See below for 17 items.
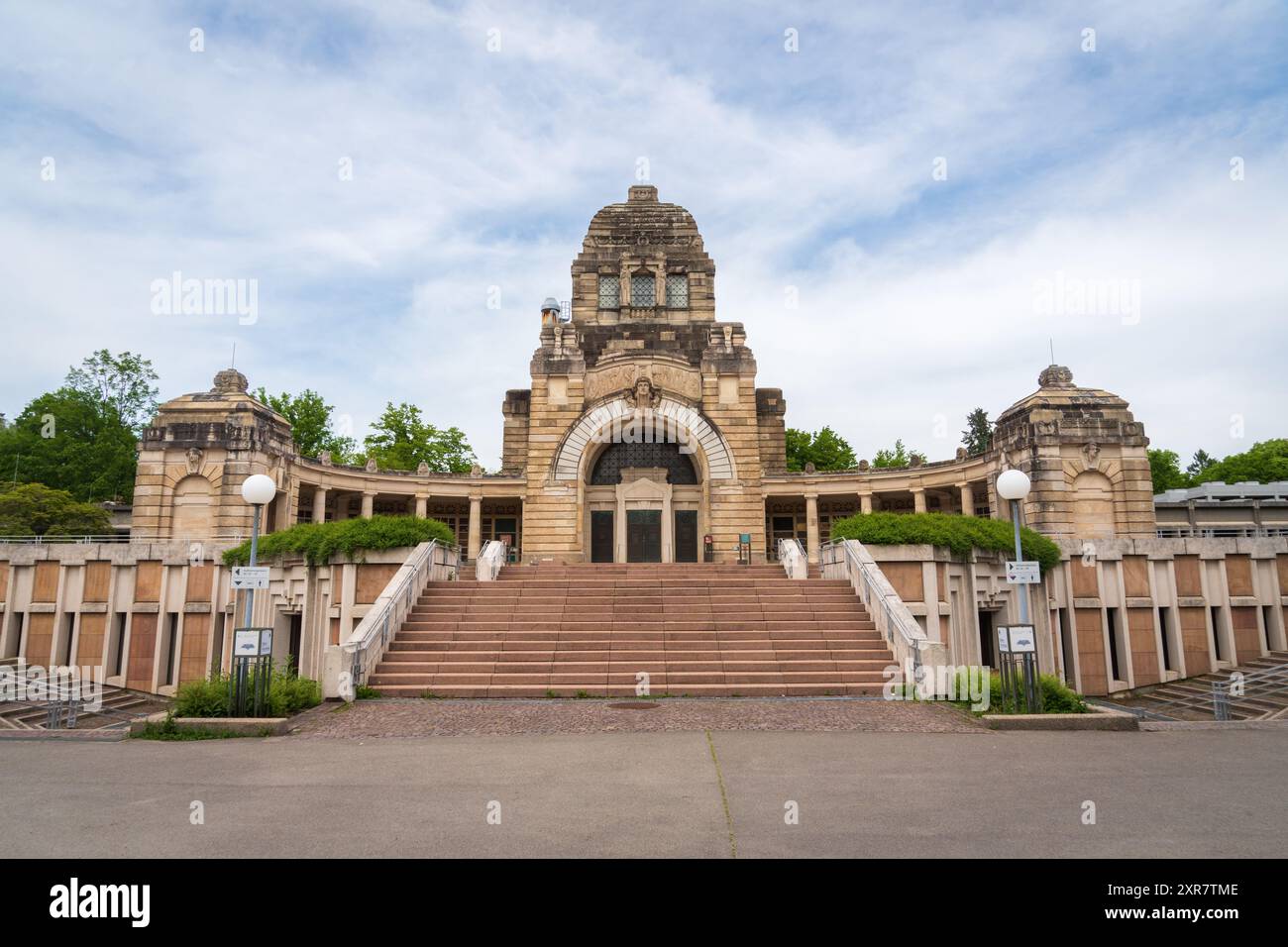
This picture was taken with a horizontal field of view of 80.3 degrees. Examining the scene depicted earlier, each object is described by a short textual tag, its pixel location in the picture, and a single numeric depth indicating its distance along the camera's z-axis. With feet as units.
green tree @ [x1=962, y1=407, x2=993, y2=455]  241.14
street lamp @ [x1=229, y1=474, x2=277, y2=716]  39.01
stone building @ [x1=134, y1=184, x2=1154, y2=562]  89.97
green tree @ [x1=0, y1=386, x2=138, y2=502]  159.26
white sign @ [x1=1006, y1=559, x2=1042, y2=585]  41.73
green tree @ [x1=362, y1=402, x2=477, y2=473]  176.35
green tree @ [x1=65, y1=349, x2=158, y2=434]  176.04
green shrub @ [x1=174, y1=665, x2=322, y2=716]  38.96
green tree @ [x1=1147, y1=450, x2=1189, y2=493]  203.41
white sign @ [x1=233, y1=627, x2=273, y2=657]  39.32
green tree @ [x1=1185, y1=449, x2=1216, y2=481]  285.64
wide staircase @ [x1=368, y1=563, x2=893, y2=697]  49.78
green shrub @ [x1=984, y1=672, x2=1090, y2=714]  39.96
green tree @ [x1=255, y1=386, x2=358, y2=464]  178.19
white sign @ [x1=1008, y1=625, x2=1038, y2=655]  39.86
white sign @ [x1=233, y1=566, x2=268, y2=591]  41.04
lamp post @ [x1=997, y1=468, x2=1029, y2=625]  42.14
